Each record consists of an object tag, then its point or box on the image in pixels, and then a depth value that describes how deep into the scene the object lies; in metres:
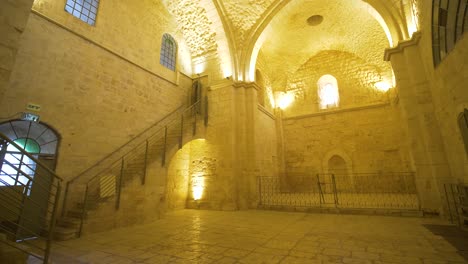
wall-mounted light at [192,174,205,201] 8.74
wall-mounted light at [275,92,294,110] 13.06
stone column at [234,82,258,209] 8.14
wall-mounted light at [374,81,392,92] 10.71
